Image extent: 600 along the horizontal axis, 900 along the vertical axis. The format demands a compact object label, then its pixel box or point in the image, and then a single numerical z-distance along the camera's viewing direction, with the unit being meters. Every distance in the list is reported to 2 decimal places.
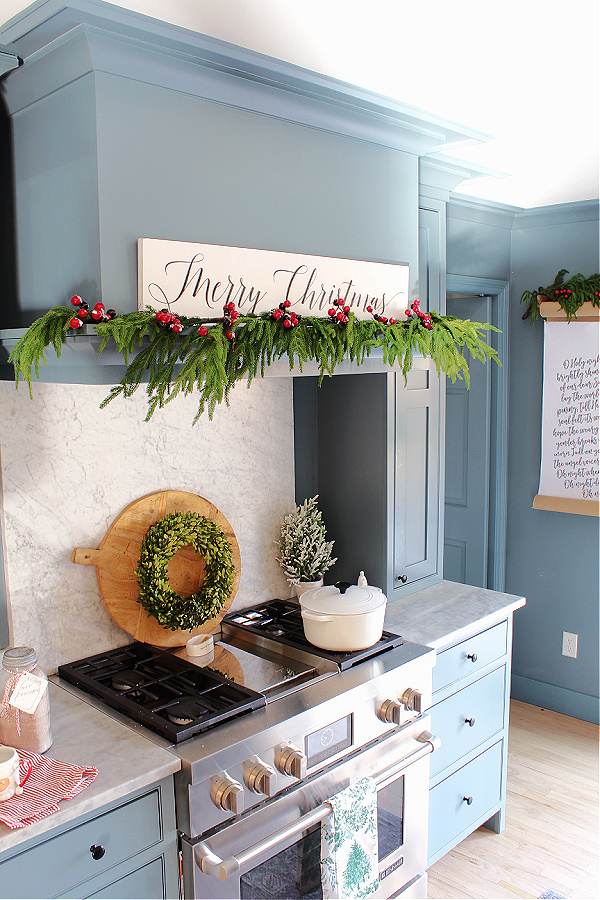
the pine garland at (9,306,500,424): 1.58
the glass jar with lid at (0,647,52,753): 1.55
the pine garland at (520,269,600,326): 3.32
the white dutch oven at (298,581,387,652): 2.07
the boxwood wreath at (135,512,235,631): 2.04
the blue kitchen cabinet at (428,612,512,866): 2.40
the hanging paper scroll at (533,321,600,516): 3.43
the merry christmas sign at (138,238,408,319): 1.71
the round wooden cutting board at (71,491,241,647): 2.07
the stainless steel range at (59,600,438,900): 1.63
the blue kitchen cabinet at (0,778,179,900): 1.41
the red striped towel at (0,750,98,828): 1.38
